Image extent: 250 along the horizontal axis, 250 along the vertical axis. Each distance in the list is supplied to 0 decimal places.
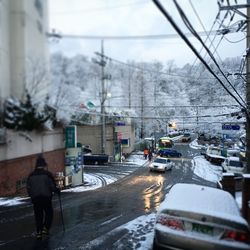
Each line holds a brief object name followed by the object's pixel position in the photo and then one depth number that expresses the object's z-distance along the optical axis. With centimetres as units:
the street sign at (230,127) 1532
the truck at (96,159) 2625
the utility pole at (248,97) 998
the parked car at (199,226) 372
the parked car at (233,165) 2117
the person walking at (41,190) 444
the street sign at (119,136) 2813
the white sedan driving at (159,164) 2299
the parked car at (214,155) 2417
